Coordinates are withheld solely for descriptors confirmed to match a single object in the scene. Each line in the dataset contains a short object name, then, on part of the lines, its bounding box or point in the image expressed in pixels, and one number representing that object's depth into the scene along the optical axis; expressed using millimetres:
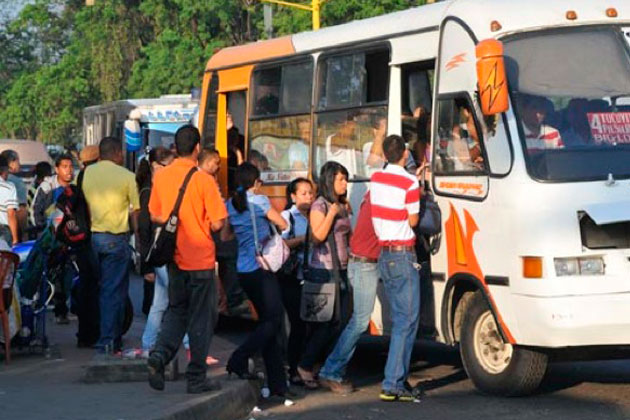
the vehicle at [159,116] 29375
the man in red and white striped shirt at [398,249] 10828
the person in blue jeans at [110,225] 12602
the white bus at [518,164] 10039
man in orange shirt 10109
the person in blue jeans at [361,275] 11195
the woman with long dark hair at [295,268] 11523
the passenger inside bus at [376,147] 12602
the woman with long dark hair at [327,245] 11258
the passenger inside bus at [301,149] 13852
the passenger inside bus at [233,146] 15445
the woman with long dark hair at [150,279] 11883
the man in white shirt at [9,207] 13680
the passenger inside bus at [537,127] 10500
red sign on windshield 10648
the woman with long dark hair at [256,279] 10664
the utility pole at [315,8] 37469
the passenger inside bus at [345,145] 13031
